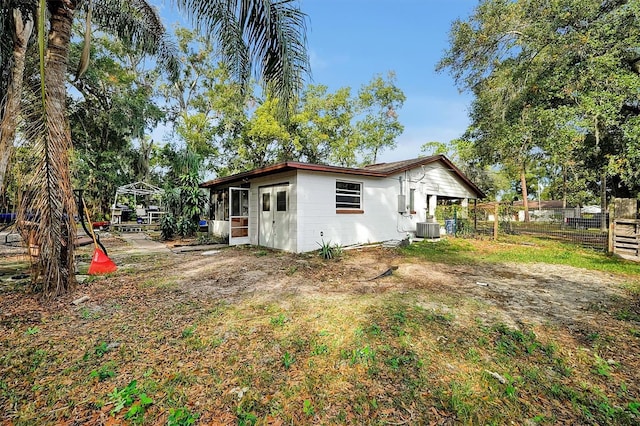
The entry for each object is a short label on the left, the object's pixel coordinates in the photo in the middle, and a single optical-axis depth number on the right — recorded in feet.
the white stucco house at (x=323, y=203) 28.27
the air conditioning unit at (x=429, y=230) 37.93
